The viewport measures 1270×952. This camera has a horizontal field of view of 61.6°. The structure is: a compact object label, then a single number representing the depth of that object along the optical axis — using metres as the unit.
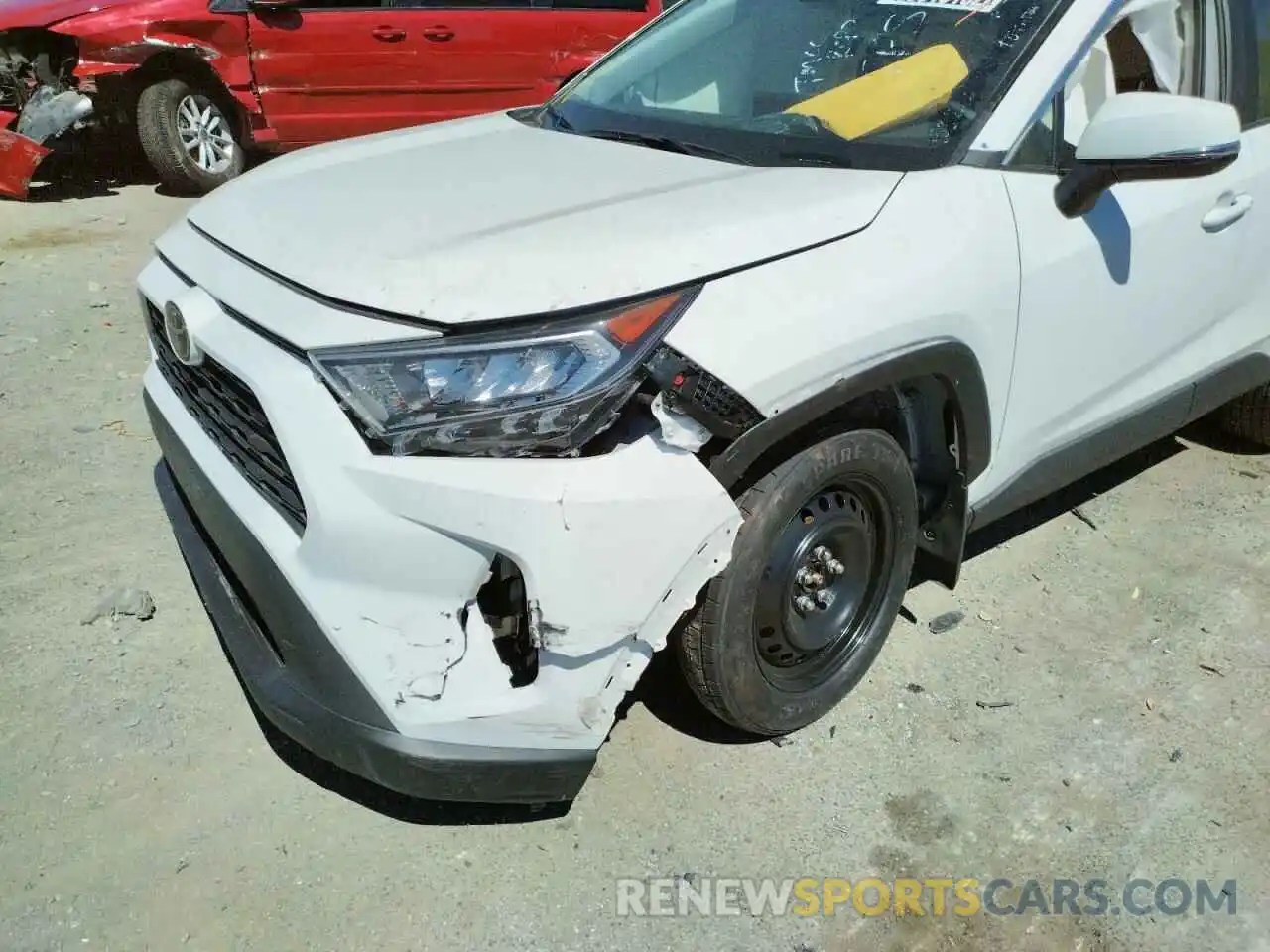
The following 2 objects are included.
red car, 6.91
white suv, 1.86
